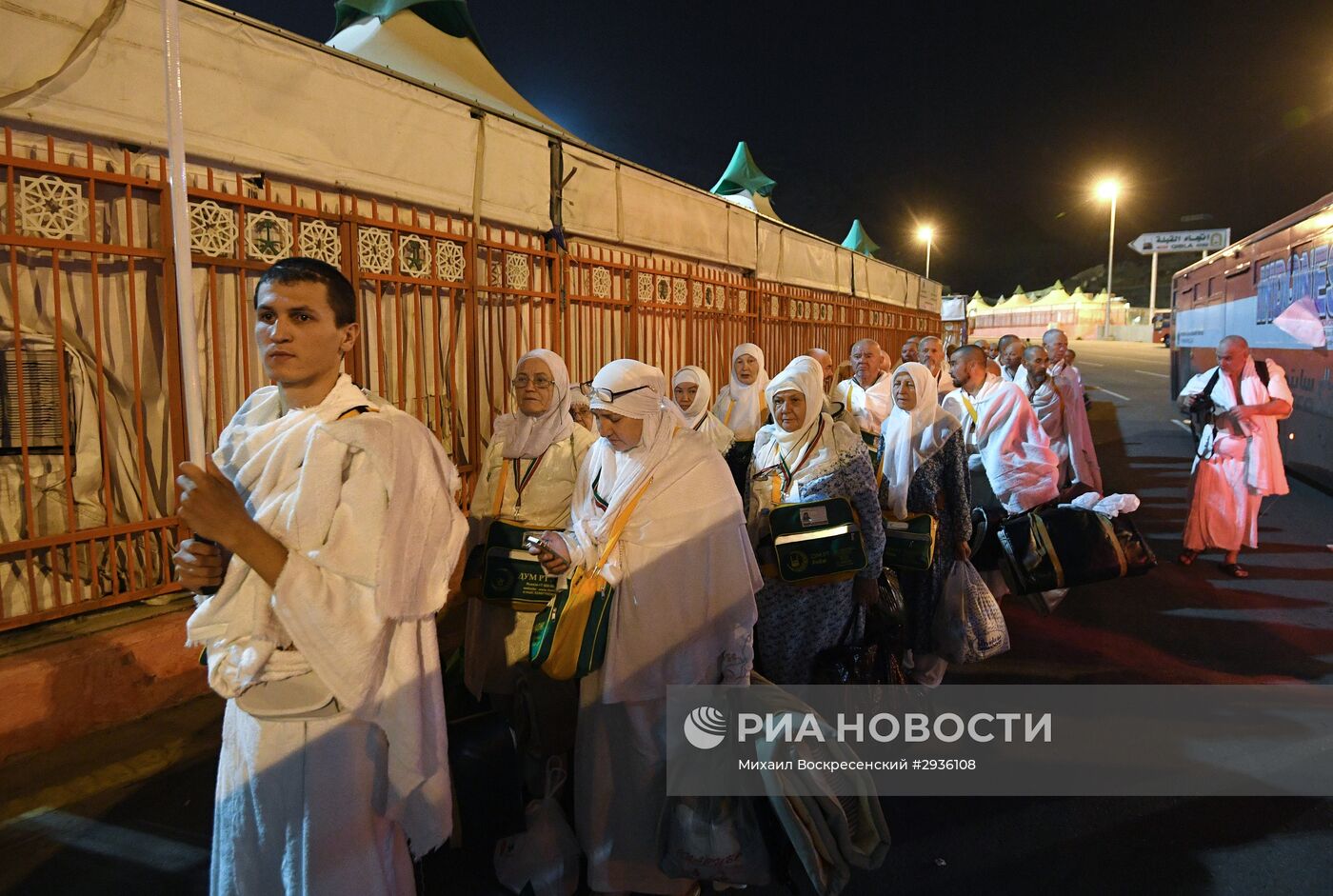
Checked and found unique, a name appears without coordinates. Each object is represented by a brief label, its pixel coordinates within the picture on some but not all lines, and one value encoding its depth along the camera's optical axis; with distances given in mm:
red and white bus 8781
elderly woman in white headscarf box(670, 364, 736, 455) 5316
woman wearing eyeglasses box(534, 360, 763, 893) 2395
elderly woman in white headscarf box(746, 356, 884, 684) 3094
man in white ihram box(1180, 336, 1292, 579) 5855
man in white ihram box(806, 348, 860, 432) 3644
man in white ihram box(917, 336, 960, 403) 6688
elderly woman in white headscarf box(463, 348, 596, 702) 3146
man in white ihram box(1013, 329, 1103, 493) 7391
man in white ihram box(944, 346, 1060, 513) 4703
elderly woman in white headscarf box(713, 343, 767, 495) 5992
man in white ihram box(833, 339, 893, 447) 5699
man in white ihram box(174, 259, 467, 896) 1502
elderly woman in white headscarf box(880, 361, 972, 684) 3803
